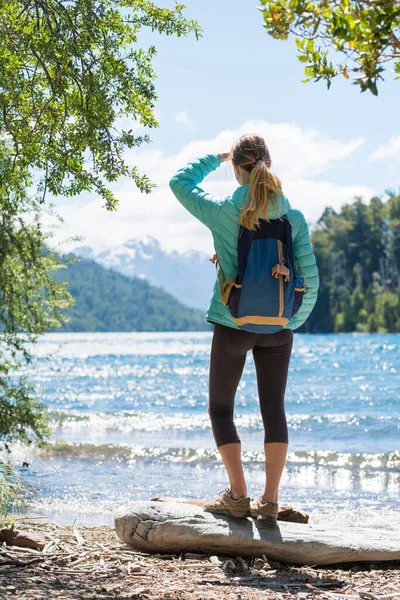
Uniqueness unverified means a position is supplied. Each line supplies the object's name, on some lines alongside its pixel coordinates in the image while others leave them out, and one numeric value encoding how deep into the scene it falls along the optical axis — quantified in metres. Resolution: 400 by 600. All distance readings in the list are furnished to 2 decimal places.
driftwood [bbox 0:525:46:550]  4.93
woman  4.54
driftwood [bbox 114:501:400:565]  4.87
